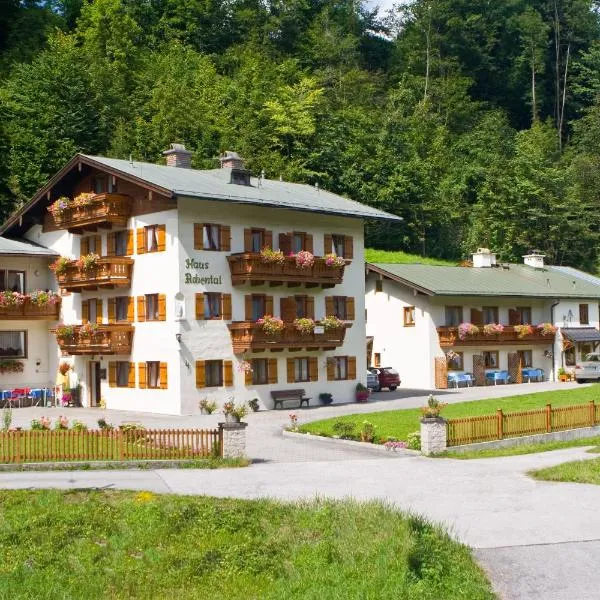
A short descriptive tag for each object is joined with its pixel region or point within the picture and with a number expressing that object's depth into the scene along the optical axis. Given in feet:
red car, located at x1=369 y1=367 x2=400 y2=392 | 166.61
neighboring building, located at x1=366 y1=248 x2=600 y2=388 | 171.73
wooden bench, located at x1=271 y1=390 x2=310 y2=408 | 140.05
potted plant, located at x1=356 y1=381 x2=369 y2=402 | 149.59
